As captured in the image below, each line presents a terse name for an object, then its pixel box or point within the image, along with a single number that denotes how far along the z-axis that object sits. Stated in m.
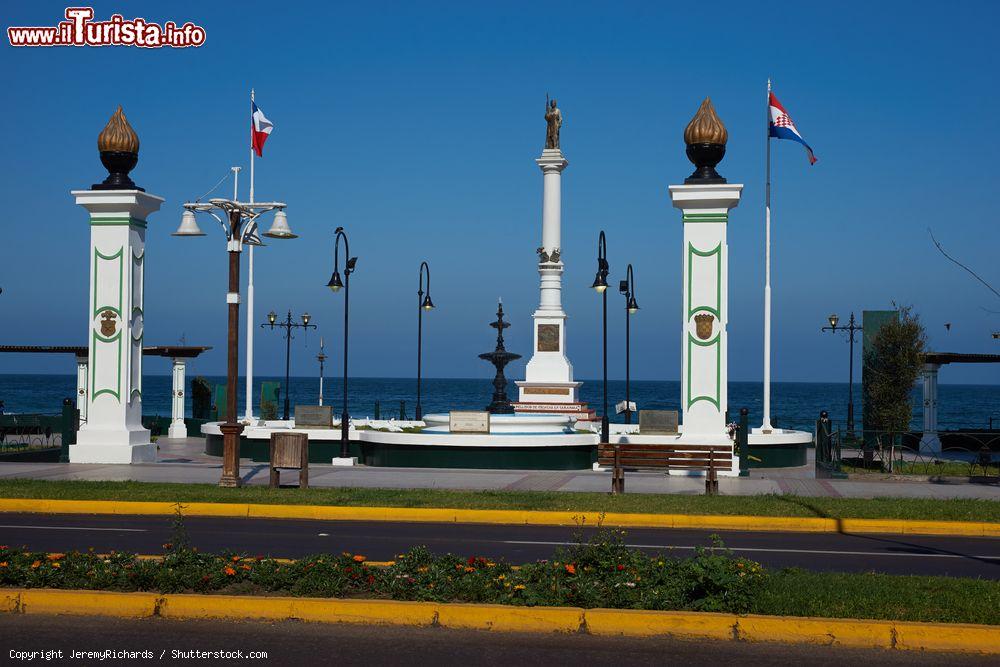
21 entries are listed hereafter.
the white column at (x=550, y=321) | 39.06
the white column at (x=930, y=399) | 34.71
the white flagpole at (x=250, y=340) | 34.60
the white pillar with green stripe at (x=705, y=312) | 23.48
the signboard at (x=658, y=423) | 28.89
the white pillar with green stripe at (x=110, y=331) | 25.39
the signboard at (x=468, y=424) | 26.94
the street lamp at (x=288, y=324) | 54.22
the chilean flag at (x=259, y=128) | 36.72
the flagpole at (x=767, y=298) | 29.77
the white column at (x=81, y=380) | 37.06
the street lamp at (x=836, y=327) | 51.88
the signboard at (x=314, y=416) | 30.20
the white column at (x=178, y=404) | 39.16
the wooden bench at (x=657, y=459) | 19.70
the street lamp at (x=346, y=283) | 27.41
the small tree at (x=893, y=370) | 26.77
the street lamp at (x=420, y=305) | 42.00
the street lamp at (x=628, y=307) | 39.09
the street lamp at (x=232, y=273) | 20.36
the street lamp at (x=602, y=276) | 30.35
